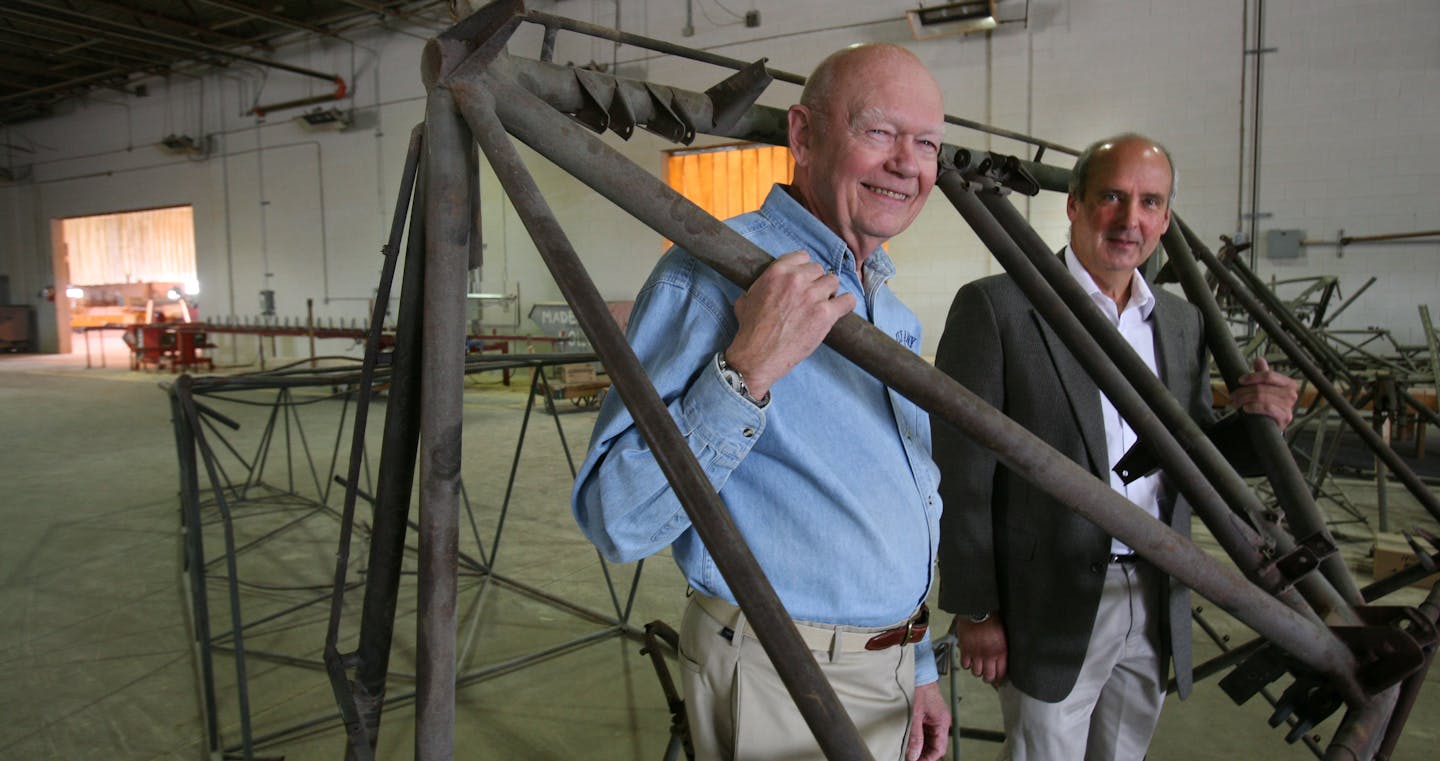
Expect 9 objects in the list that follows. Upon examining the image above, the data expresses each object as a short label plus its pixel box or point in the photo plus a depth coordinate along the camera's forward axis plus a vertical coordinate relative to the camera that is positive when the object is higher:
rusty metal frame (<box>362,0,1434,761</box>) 0.83 -0.11
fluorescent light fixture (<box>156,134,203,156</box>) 15.13 +3.28
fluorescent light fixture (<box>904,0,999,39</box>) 7.93 +2.97
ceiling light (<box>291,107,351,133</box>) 13.08 +3.26
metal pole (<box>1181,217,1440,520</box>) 1.80 -0.25
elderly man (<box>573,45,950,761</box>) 1.03 -0.22
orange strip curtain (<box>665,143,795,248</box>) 10.02 +1.79
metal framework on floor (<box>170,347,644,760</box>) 2.56 -1.46
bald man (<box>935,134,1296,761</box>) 1.65 -0.48
